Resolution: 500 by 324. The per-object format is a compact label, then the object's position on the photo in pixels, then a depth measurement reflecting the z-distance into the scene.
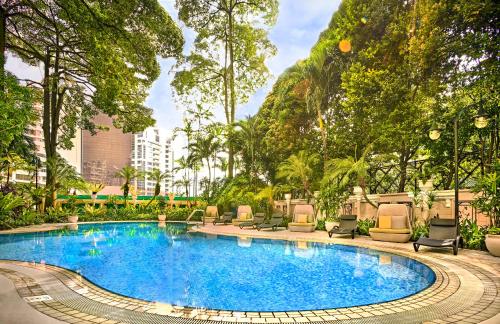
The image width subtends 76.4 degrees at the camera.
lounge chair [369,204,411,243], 10.49
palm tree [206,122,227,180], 23.17
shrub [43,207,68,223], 20.28
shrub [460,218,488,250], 8.78
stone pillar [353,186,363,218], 14.44
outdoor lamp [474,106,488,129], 8.37
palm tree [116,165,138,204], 25.74
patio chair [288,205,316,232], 14.26
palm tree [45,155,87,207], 21.03
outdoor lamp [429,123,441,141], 9.41
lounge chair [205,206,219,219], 21.38
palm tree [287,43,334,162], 16.67
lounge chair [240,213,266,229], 16.89
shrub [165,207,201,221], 24.02
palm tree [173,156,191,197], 25.49
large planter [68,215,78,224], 20.91
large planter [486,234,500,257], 7.56
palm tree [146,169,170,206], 27.28
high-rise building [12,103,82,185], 70.31
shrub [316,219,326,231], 15.28
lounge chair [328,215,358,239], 11.94
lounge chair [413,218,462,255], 8.17
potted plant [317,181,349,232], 14.59
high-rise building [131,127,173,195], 131.75
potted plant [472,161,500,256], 7.67
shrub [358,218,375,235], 12.55
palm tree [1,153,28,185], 16.95
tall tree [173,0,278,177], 24.56
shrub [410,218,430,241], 10.29
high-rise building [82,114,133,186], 96.38
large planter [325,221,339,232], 13.60
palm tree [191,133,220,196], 23.22
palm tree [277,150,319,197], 16.75
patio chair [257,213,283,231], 15.43
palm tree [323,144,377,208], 13.18
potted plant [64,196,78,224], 20.94
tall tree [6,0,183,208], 12.45
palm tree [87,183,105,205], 23.78
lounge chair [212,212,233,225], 19.28
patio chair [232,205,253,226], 18.69
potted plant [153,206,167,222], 23.41
